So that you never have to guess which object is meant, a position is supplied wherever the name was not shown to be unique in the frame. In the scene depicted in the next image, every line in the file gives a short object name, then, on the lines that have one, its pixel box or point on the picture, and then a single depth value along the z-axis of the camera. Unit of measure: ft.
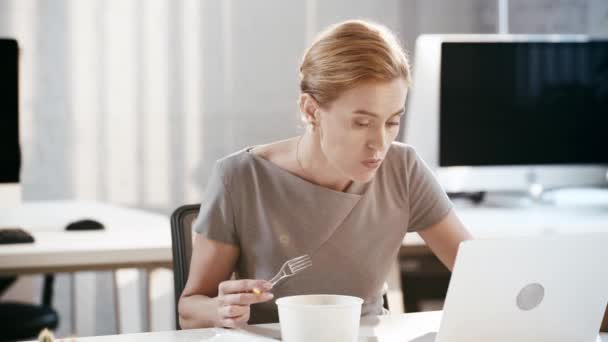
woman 9.39
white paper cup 8.40
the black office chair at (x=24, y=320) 12.19
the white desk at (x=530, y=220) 12.09
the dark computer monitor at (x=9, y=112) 11.98
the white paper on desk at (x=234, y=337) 8.78
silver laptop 8.30
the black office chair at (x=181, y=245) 9.77
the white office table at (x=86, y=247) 11.40
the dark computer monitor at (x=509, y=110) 12.88
